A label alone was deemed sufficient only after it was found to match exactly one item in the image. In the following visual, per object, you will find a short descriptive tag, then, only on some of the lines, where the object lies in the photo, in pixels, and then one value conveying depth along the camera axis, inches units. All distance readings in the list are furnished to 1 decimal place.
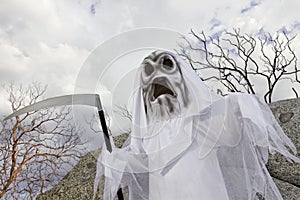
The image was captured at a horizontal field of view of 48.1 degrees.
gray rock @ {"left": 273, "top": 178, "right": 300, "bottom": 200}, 60.3
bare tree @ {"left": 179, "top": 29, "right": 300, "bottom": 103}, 103.5
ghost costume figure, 38.9
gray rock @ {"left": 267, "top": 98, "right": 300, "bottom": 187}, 64.1
